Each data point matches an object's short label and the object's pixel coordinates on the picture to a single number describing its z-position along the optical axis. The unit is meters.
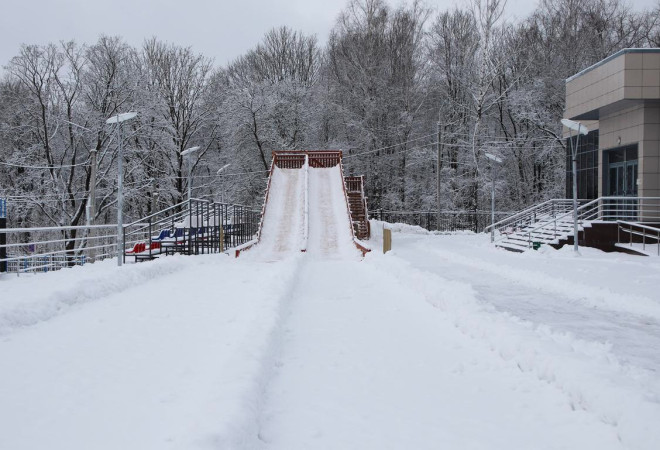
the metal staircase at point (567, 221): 22.13
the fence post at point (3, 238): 13.52
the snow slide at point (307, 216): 23.03
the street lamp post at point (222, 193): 42.45
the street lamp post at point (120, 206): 15.42
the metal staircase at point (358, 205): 28.73
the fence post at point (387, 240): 20.77
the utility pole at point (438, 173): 38.09
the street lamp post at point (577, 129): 19.16
